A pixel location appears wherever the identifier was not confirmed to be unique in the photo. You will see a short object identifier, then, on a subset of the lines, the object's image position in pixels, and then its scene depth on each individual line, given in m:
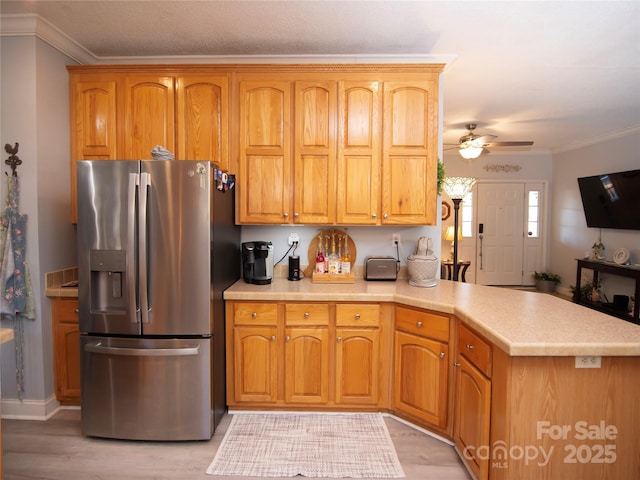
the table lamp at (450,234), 6.22
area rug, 1.95
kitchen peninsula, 1.53
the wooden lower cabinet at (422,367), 2.16
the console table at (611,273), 4.35
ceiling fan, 4.26
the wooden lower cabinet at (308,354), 2.40
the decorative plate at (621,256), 4.84
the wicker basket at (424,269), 2.57
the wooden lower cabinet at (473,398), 1.71
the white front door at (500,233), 6.64
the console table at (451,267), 5.65
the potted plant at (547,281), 6.39
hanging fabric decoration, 2.30
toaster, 2.78
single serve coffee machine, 2.61
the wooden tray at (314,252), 2.99
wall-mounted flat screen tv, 4.71
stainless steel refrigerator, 2.06
